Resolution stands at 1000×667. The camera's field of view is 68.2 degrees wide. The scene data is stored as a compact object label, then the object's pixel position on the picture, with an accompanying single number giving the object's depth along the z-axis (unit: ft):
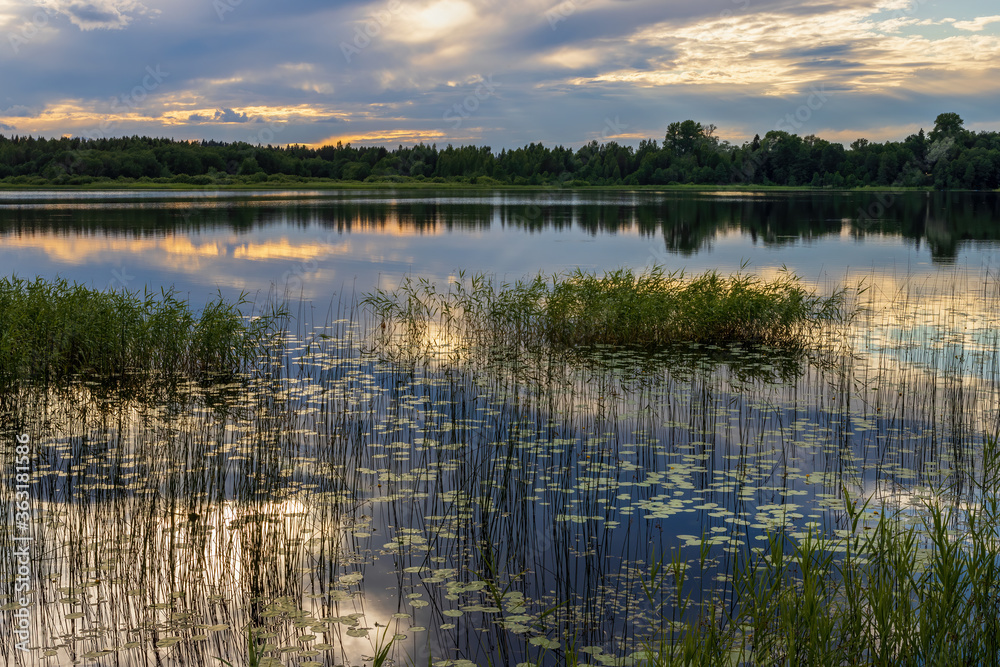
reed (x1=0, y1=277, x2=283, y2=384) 38.01
